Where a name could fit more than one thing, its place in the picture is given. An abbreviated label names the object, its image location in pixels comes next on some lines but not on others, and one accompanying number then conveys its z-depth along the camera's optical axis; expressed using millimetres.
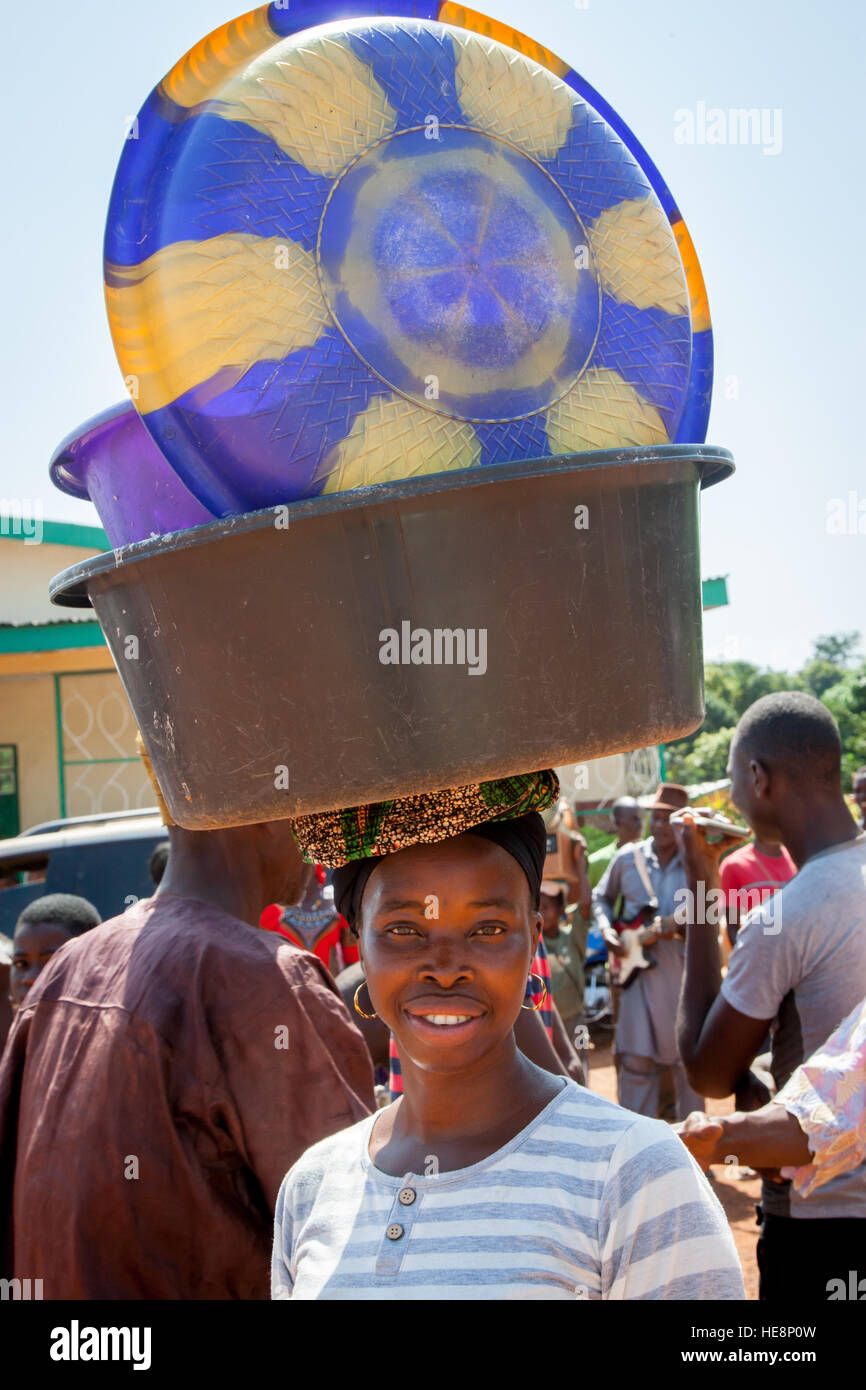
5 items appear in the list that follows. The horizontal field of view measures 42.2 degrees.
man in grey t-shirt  2402
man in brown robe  1926
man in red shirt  5367
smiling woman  1241
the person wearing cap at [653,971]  6053
